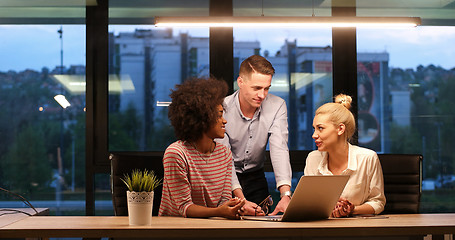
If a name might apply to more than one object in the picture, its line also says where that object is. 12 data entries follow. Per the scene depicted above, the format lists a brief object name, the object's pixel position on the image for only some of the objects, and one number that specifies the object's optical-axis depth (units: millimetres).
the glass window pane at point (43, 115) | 4492
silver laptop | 2068
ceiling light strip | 3738
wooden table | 1946
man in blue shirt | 3443
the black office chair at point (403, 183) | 3027
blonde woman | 2736
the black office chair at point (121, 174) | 2854
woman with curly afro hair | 2422
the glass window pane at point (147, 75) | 4527
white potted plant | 2039
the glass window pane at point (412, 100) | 4656
